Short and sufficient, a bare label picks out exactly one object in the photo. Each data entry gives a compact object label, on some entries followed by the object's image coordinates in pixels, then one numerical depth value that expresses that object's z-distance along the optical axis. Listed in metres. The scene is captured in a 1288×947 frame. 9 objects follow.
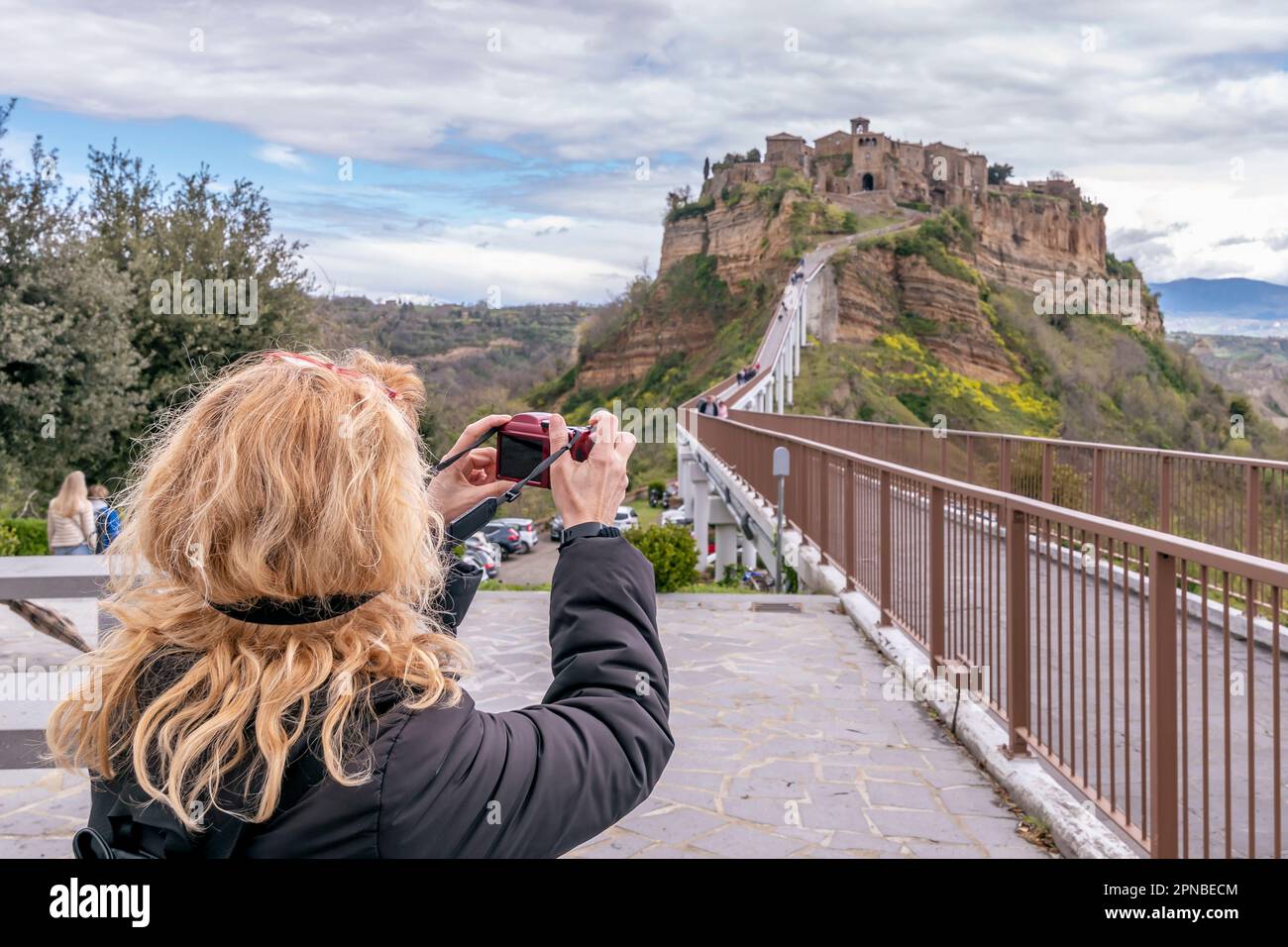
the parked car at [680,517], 37.59
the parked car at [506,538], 49.97
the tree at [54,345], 17.20
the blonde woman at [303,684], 1.35
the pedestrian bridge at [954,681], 3.25
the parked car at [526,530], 51.72
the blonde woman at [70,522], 12.09
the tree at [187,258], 21.44
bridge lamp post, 11.23
